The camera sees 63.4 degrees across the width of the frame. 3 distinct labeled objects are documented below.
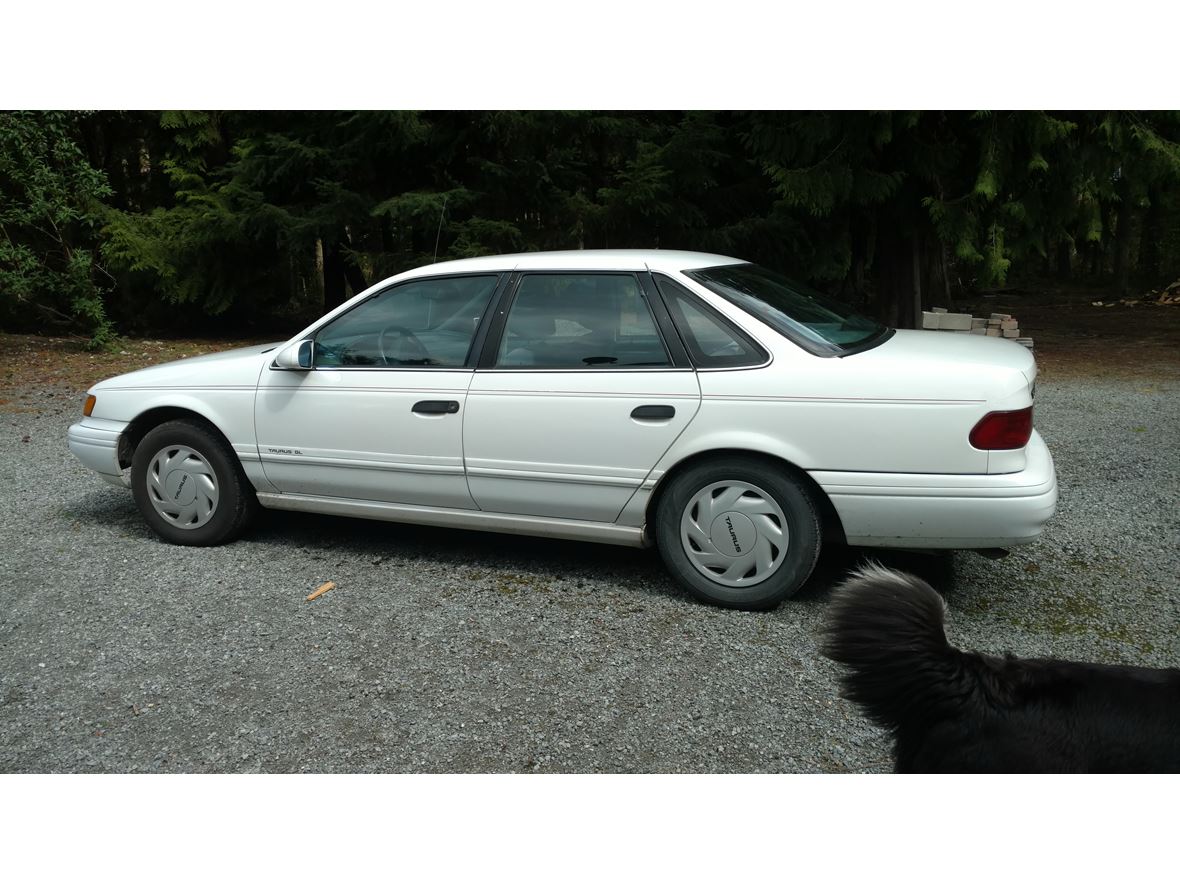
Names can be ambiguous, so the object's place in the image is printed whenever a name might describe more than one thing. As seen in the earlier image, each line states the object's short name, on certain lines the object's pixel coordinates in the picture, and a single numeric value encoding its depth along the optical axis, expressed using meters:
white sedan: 4.09
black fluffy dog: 2.22
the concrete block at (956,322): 12.11
